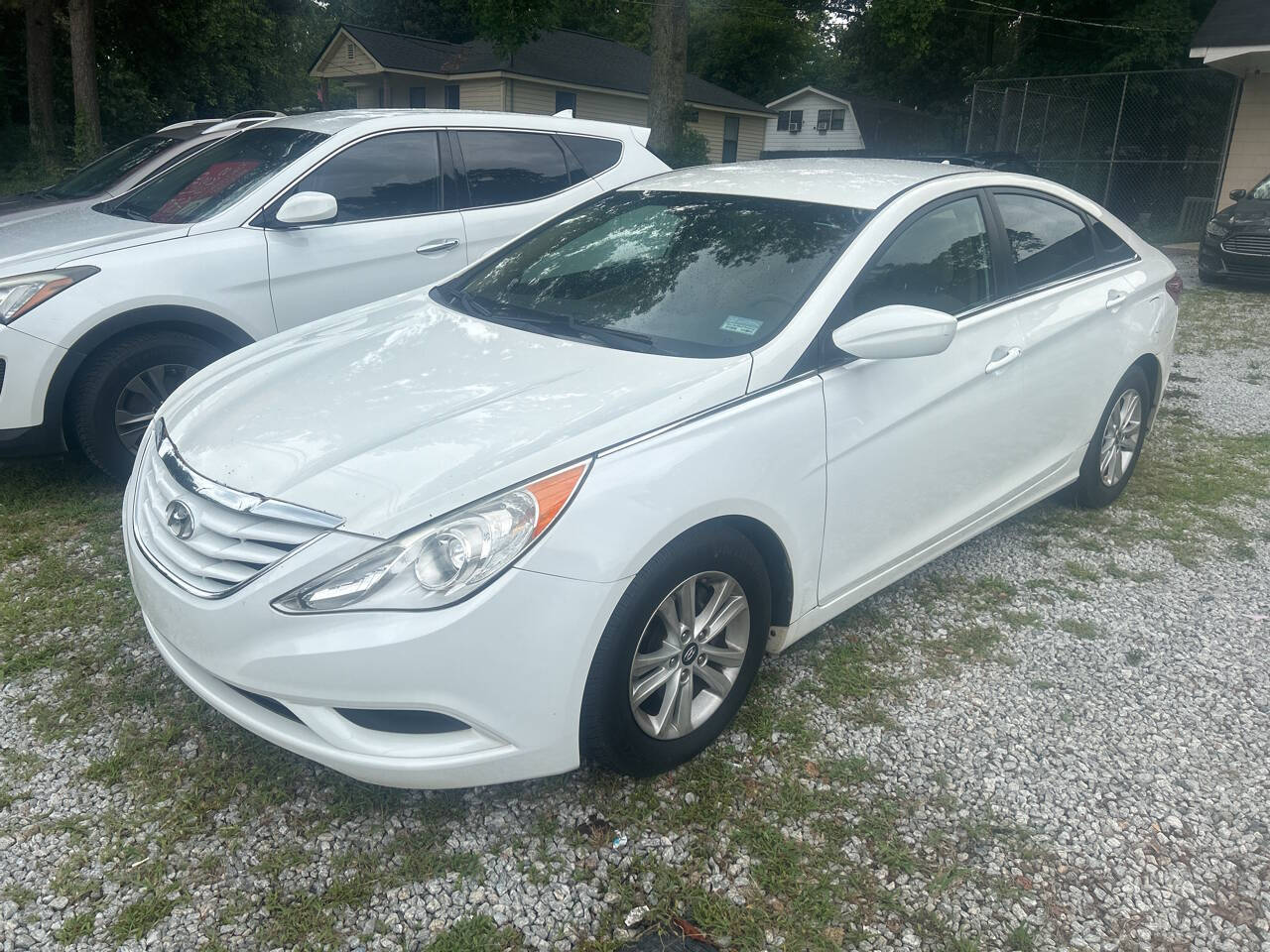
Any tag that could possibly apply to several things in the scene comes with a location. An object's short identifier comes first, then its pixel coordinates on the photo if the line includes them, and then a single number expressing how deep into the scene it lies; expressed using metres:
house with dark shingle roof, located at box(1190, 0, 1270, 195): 15.58
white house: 46.03
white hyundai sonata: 2.34
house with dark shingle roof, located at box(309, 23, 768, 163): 29.39
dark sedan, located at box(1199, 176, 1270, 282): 11.89
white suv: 4.48
